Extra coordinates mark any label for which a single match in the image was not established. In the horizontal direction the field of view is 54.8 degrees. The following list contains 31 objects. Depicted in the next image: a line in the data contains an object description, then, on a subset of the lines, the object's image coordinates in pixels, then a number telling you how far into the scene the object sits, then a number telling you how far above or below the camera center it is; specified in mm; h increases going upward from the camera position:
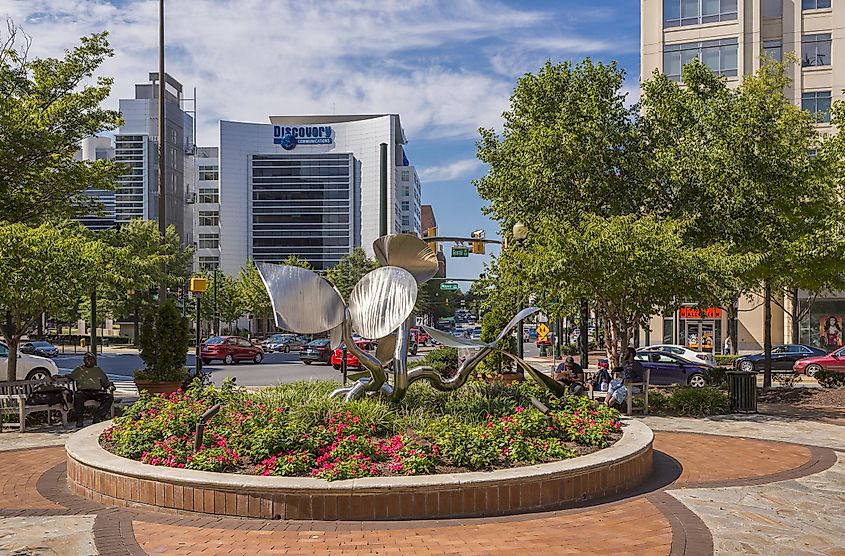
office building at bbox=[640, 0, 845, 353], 43406 +12740
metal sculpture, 10094 -457
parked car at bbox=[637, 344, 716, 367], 31656 -2877
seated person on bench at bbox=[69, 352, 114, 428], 14695 -1983
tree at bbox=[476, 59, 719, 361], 16312 +1992
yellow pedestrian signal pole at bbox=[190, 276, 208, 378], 23164 -162
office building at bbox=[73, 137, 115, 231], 97688 +16616
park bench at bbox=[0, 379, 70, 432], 14125 -2188
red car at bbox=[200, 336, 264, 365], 40062 -3478
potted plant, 18984 -1707
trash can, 17109 -2321
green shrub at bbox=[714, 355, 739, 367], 35466 -3428
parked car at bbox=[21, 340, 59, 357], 42025 -3624
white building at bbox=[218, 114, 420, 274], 108750 +12310
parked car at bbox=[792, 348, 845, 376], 30734 -3076
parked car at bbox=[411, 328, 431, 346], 54981 -3928
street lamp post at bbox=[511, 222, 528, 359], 19125 +1161
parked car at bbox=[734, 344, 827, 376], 31891 -2991
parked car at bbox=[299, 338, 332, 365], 39531 -3516
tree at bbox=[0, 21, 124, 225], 17078 +3148
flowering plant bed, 8500 -1765
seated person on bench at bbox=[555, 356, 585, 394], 16634 -1942
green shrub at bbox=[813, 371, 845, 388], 21622 -2568
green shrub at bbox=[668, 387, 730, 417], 16781 -2494
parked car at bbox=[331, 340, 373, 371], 30128 -3085
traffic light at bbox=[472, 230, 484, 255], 31258 +1306
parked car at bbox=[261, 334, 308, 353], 51125 -3986
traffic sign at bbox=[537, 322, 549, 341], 34844 -2115
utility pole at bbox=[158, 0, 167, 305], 19062 +3184
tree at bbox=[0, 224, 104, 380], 14938 +230
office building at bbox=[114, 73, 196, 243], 97938 +15774
